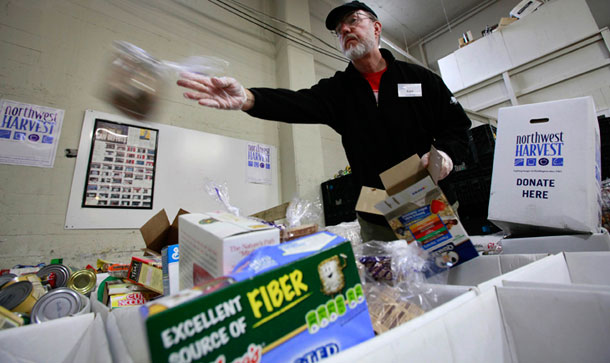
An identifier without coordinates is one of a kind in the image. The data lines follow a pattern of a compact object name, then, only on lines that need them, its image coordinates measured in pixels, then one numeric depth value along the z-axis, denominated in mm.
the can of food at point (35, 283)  823
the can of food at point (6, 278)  853
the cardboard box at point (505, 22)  3725
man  1145
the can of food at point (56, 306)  715
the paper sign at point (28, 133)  1945
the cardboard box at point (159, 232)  852
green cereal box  219
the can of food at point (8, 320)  564
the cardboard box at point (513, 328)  321
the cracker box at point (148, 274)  807
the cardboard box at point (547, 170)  844
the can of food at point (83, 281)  1073
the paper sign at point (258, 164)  3092
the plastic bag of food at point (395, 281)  452
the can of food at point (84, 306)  785
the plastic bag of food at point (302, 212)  705
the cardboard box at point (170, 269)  610
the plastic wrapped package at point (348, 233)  878
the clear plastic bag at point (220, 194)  682
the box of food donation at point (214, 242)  338
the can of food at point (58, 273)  1098
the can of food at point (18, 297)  745
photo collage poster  2184
